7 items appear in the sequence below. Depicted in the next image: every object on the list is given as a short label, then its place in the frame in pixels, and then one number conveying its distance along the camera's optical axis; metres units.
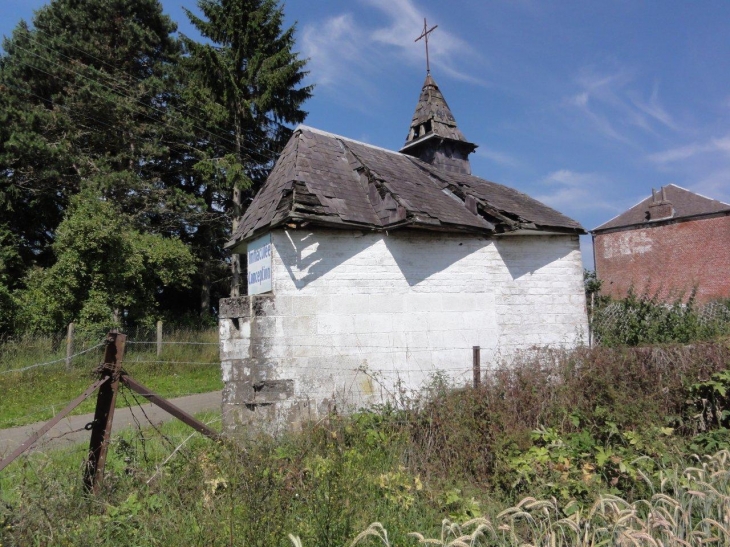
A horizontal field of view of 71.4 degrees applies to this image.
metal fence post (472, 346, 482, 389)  6.51
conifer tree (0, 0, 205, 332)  21.61
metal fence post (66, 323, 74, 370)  13.49
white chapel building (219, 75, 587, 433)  7.21
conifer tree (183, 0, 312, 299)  21.81
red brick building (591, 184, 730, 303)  28.86
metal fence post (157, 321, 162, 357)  15.48
